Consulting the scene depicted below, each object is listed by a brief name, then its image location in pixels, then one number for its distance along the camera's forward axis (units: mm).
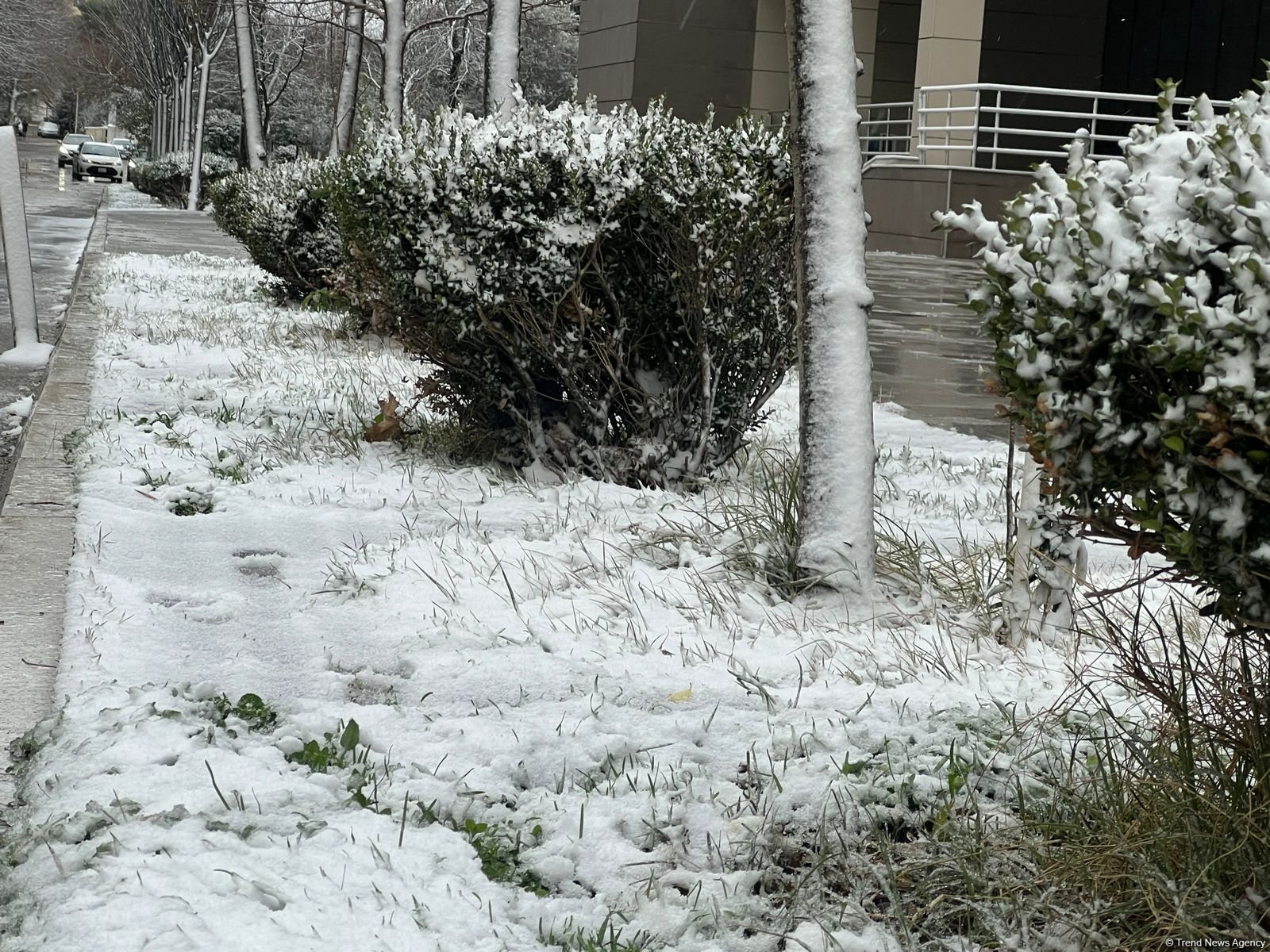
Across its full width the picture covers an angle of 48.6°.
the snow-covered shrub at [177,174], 36844
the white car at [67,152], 55938
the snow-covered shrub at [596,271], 5117
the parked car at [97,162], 52375
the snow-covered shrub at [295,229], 11688
